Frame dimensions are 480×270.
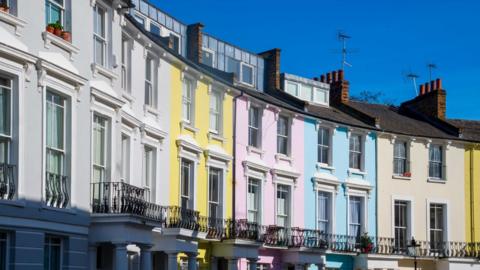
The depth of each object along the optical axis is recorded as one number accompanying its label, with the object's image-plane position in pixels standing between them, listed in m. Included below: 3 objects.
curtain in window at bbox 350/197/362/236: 37.94
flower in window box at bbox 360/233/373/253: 37.06
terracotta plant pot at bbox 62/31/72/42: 19.09
